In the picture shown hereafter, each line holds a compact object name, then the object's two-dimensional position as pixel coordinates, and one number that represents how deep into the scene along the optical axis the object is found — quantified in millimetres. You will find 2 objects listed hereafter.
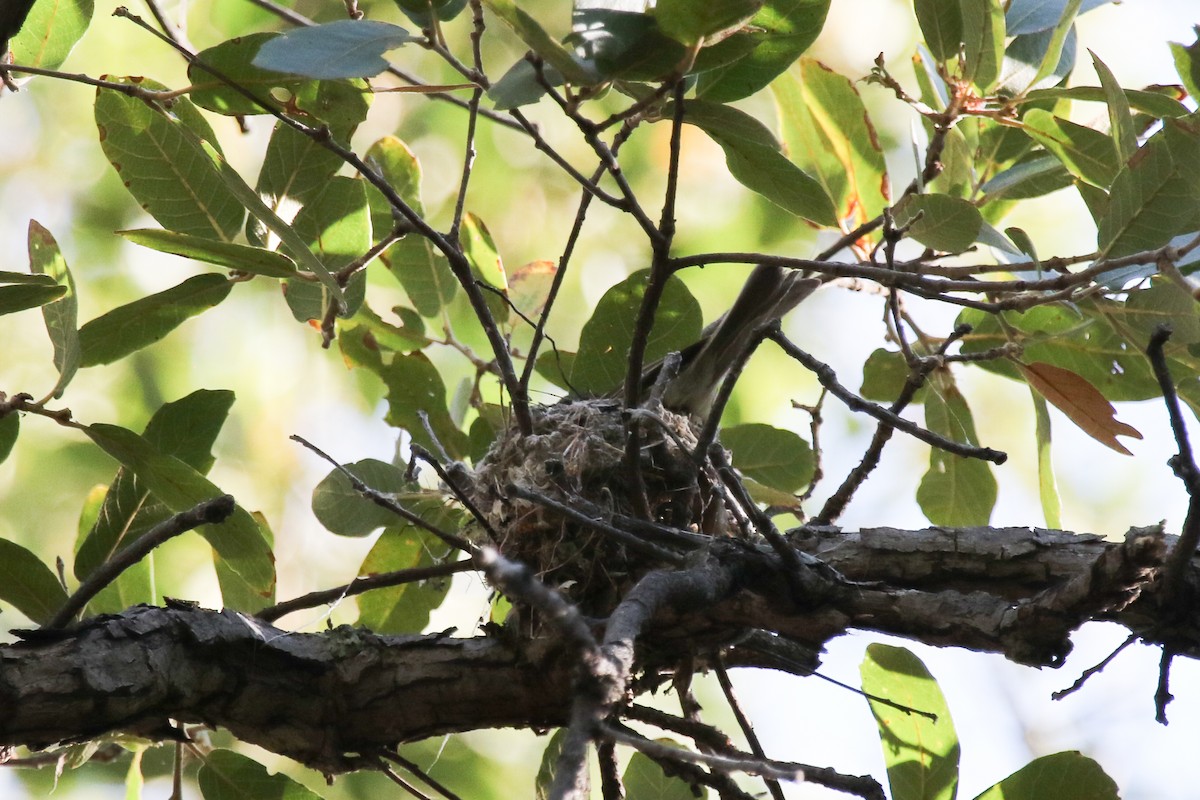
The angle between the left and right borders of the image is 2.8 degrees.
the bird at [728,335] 9505
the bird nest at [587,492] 9440
